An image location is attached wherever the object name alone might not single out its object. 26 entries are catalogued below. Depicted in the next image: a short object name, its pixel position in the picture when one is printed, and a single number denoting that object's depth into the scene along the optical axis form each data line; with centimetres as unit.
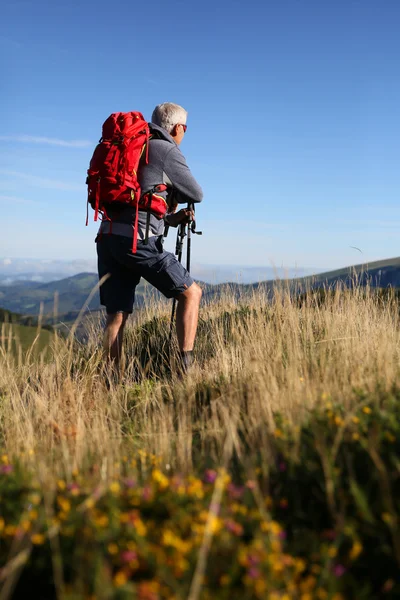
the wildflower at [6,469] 242
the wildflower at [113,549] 179
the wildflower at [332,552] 183
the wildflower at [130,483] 220
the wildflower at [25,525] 197
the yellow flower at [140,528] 182
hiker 465
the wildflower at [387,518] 185
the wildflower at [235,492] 210
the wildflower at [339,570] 177
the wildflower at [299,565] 175
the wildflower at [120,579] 164
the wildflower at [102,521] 190
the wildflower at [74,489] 217
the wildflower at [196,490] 204
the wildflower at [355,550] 183
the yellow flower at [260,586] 164
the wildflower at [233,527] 187
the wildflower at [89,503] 201
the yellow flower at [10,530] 199
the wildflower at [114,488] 208
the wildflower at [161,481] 215
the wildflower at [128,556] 175
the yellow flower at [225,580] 169
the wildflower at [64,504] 206
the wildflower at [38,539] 189
